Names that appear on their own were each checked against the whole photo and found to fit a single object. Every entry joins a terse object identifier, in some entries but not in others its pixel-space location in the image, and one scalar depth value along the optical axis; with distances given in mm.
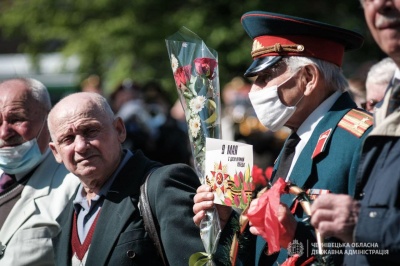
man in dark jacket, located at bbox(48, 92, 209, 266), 4867
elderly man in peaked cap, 4270
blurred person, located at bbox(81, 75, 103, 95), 14404
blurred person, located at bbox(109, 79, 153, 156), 9828
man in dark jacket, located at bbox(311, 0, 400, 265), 3348
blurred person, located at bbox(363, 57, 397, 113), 6306
